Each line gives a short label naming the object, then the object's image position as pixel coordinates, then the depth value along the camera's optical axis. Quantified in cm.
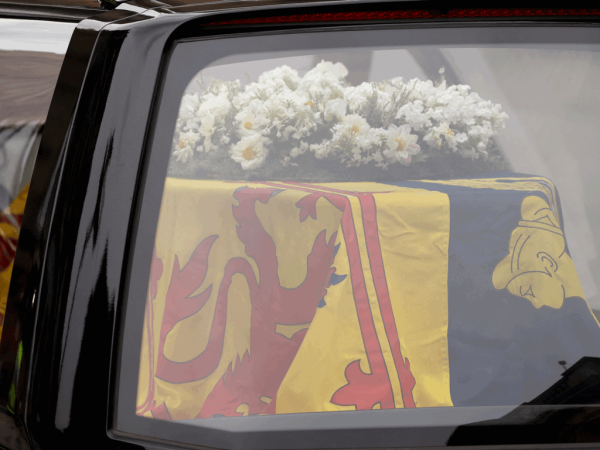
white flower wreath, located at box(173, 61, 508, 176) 1061
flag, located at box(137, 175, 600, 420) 1052
